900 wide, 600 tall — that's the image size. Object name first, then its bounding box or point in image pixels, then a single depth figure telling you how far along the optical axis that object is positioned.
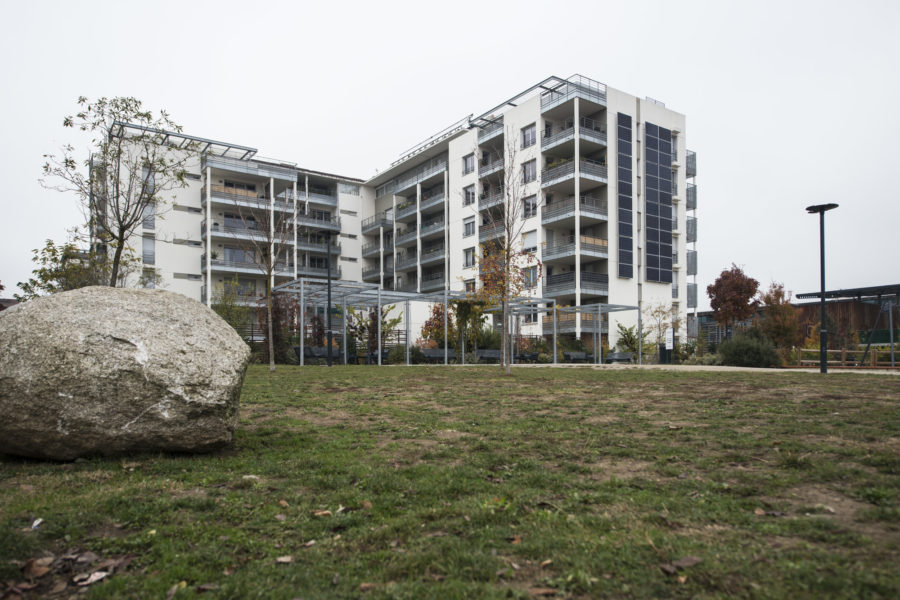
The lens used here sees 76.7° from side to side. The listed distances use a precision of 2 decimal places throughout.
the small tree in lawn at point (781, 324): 35.09
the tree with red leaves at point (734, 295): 40.12
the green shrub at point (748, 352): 23.92
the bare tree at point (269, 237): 18.38
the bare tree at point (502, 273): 19.42
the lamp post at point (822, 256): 17.22
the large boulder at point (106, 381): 4.89
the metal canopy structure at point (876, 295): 21.77
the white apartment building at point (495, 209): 43.03
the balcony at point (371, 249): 62.53
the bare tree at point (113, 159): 16.78
